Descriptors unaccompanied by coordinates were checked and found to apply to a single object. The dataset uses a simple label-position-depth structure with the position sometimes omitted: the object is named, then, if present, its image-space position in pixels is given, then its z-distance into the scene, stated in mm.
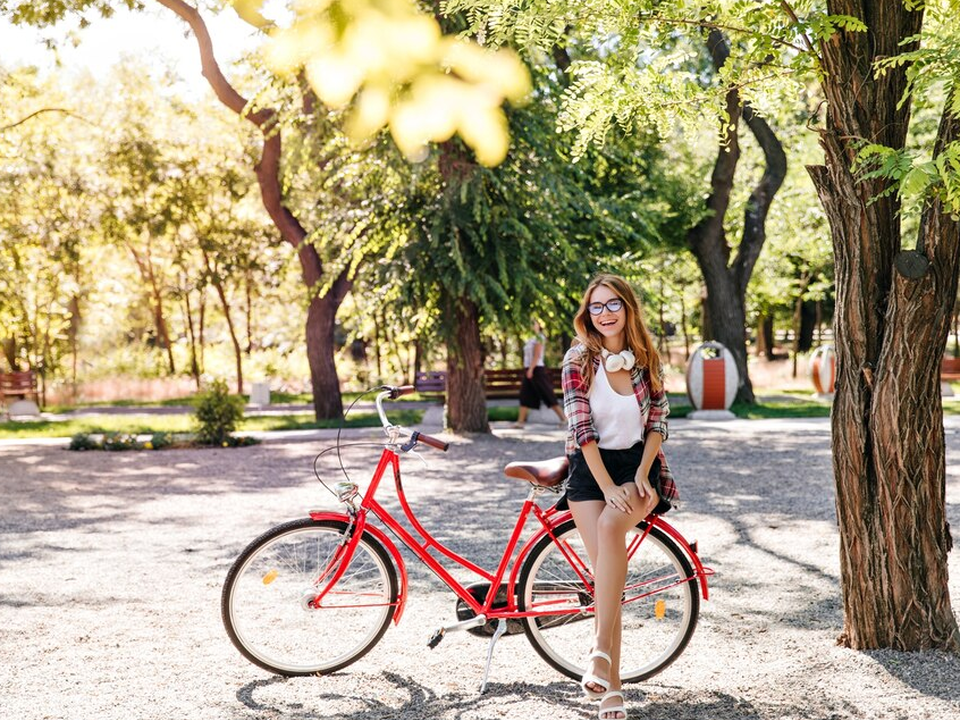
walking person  17742
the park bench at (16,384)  24234
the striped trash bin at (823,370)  22500
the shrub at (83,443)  16172
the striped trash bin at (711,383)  19312
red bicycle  4879
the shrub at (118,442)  16109
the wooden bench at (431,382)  23797
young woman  4492
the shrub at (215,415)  16203
